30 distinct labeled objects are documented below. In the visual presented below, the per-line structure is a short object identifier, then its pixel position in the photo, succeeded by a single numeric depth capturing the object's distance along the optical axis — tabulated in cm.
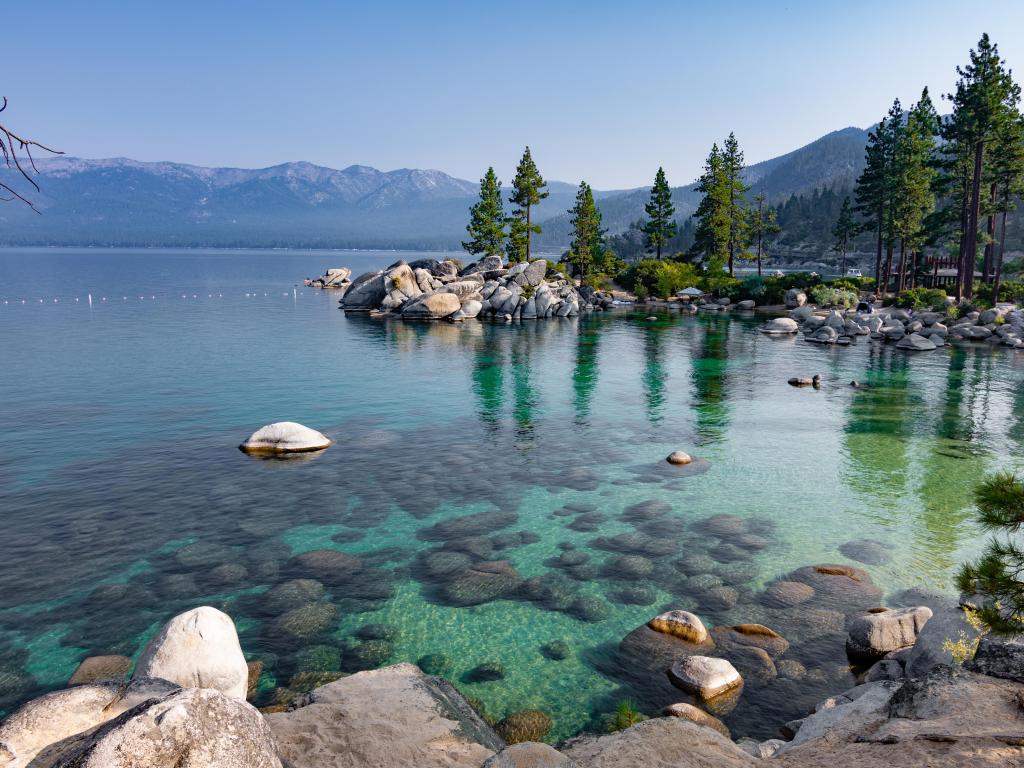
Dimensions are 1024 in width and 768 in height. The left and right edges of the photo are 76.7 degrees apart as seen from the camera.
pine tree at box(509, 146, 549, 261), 10269
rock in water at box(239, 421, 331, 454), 2741
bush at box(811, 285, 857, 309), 8012
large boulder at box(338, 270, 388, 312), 9062
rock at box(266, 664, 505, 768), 894
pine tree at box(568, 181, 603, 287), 10138
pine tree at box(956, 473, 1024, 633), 857
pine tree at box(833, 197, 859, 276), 10262
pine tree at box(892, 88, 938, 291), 7706
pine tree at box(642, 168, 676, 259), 11038
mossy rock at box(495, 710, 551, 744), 1141
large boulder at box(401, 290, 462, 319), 8100
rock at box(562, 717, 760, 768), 862
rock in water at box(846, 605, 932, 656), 1332
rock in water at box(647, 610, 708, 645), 1411
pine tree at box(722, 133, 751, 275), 9950
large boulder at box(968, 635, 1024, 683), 956
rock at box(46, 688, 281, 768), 635
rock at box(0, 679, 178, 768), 767
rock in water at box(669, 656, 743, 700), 1232
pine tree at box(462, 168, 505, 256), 10588
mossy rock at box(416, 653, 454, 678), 1328
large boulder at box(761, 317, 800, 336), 6838
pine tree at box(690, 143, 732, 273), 9856
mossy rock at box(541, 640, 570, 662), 1384
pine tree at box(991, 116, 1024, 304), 6000
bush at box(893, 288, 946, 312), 6888
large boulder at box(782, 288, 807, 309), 8569
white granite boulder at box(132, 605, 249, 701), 1085
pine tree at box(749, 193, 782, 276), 10399
